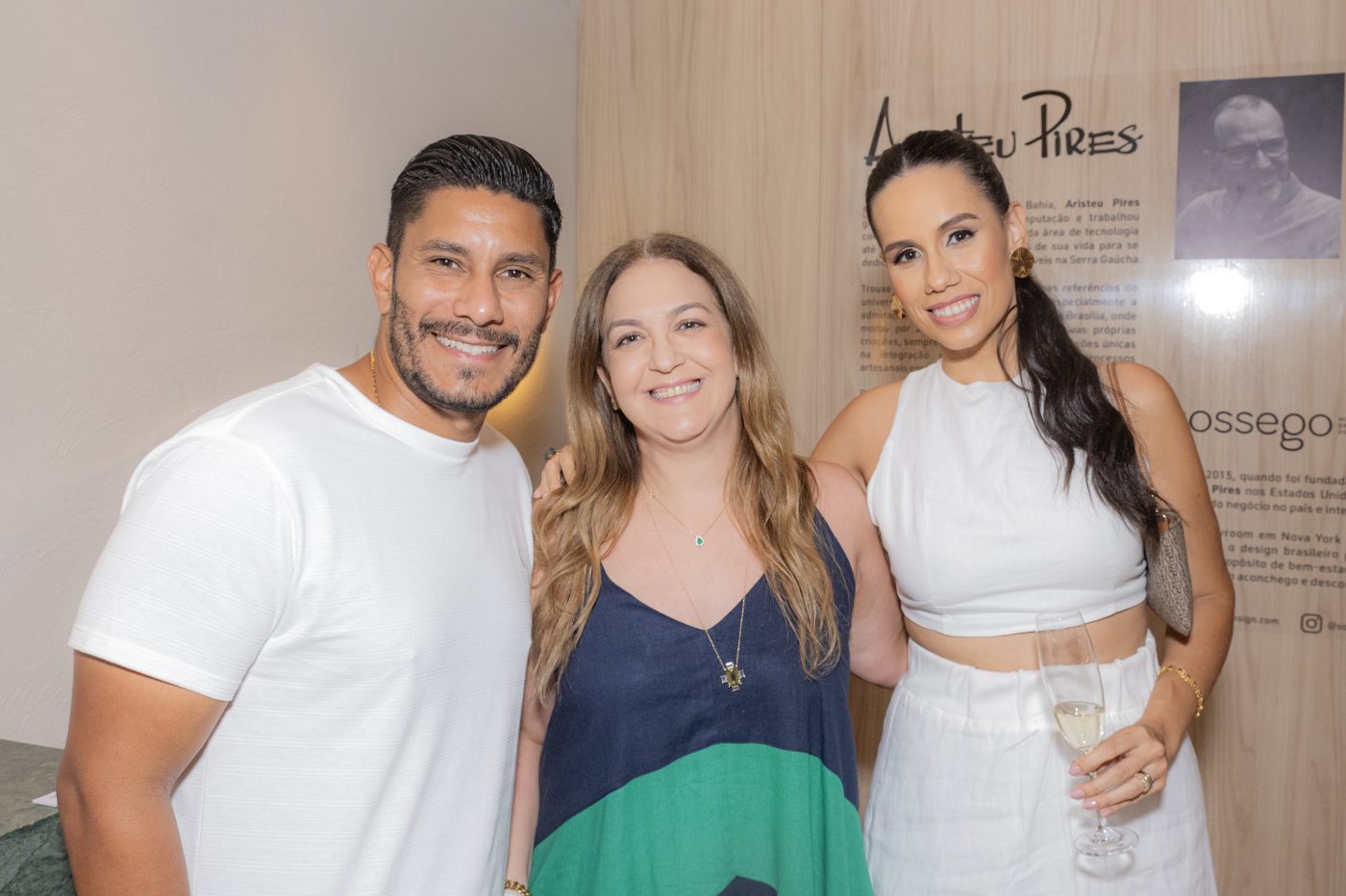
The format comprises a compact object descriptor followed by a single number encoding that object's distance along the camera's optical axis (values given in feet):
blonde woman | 6.06
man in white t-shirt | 4.17
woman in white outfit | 6.30
